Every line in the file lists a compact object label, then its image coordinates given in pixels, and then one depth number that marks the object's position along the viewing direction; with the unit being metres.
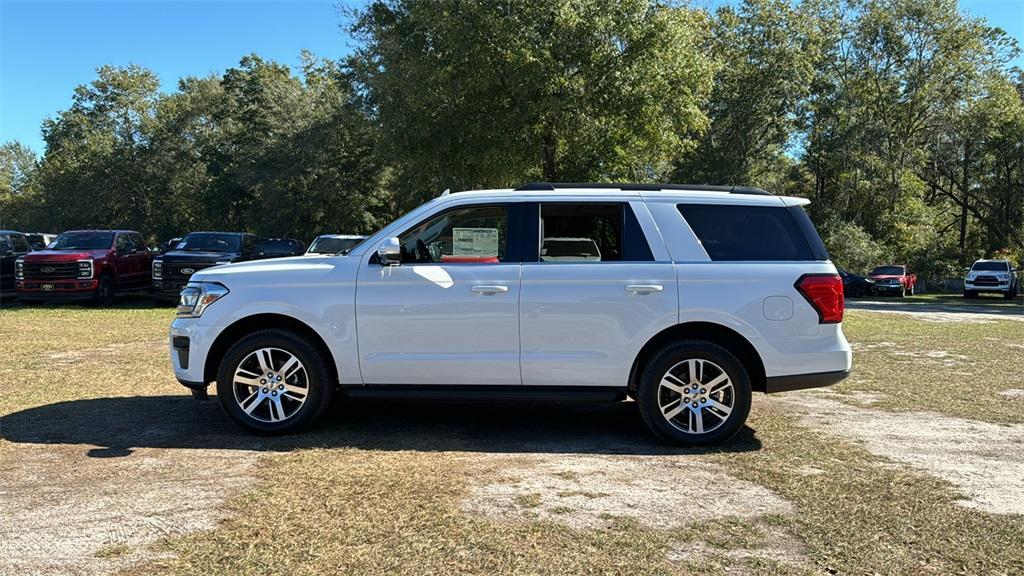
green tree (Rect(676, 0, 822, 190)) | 35.06
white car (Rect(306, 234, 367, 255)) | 17.91
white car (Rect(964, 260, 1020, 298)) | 31.92
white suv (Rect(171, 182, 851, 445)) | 5.46
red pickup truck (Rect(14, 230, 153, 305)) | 17.00
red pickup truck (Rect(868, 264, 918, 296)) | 33.79
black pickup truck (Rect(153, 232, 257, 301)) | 17.42
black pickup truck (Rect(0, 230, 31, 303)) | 19.11
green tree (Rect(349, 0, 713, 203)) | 19.55
